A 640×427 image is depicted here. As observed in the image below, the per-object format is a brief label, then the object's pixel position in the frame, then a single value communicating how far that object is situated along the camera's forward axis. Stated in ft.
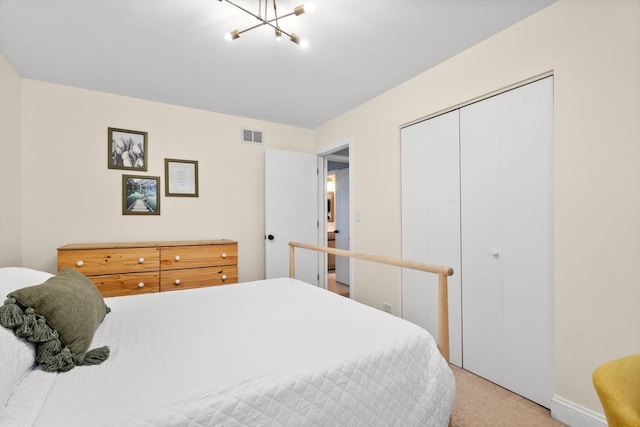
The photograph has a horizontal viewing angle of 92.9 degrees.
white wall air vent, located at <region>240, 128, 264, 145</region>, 12.42
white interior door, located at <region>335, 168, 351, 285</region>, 16.92
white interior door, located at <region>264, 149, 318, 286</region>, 12.44
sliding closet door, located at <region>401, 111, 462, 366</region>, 7.84
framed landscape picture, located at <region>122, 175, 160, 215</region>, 10.25
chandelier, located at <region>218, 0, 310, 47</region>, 5.65
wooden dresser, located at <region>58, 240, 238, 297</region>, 8.48
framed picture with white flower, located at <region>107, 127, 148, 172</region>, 10.06
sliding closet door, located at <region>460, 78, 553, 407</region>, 6.12
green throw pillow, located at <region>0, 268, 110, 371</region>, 3.42
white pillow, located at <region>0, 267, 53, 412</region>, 2.81
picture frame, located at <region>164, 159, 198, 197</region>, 10.93
